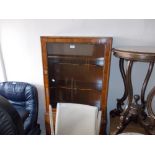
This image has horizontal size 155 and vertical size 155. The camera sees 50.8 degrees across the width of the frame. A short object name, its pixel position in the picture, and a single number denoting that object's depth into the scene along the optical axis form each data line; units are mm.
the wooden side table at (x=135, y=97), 1316
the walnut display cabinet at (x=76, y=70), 1672
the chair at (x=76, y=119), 1509
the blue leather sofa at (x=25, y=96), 2008
